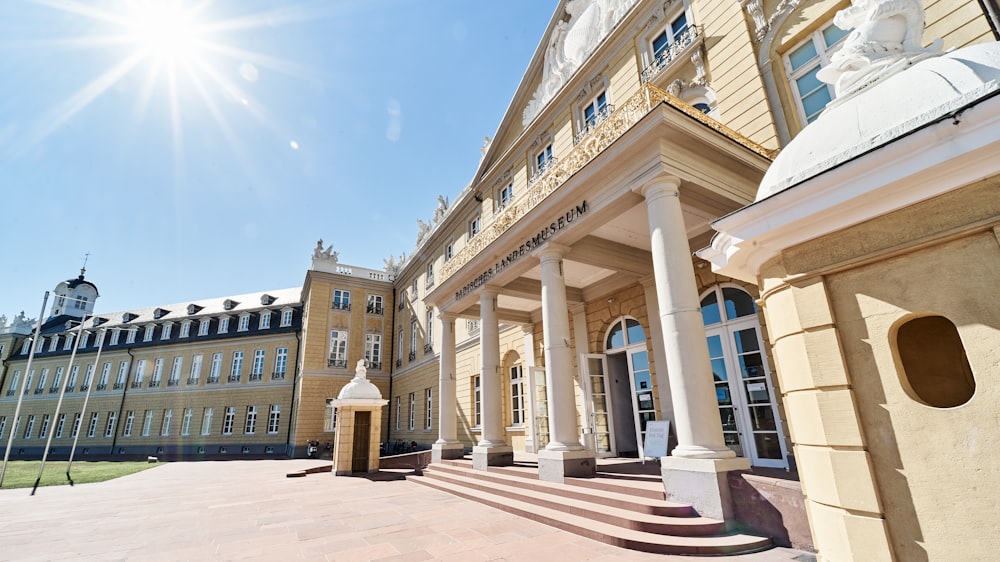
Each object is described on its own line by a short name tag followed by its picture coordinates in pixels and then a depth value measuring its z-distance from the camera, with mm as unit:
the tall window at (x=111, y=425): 30047
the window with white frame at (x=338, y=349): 25094
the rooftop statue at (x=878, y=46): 2514
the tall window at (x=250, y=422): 26750
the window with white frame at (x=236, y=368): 28859
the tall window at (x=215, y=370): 29234
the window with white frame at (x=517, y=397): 13969
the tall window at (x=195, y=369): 29672
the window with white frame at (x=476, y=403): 16312
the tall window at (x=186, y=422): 28000
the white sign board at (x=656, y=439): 8398
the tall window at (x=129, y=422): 29641
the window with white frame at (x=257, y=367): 28359
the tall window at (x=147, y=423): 29123
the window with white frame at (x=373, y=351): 26250
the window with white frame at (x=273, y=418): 26422
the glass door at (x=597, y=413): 10352
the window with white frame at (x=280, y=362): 27891
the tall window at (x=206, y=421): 27516
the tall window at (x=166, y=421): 28547
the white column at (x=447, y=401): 11874
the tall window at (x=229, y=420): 27094
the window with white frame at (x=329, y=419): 23688
